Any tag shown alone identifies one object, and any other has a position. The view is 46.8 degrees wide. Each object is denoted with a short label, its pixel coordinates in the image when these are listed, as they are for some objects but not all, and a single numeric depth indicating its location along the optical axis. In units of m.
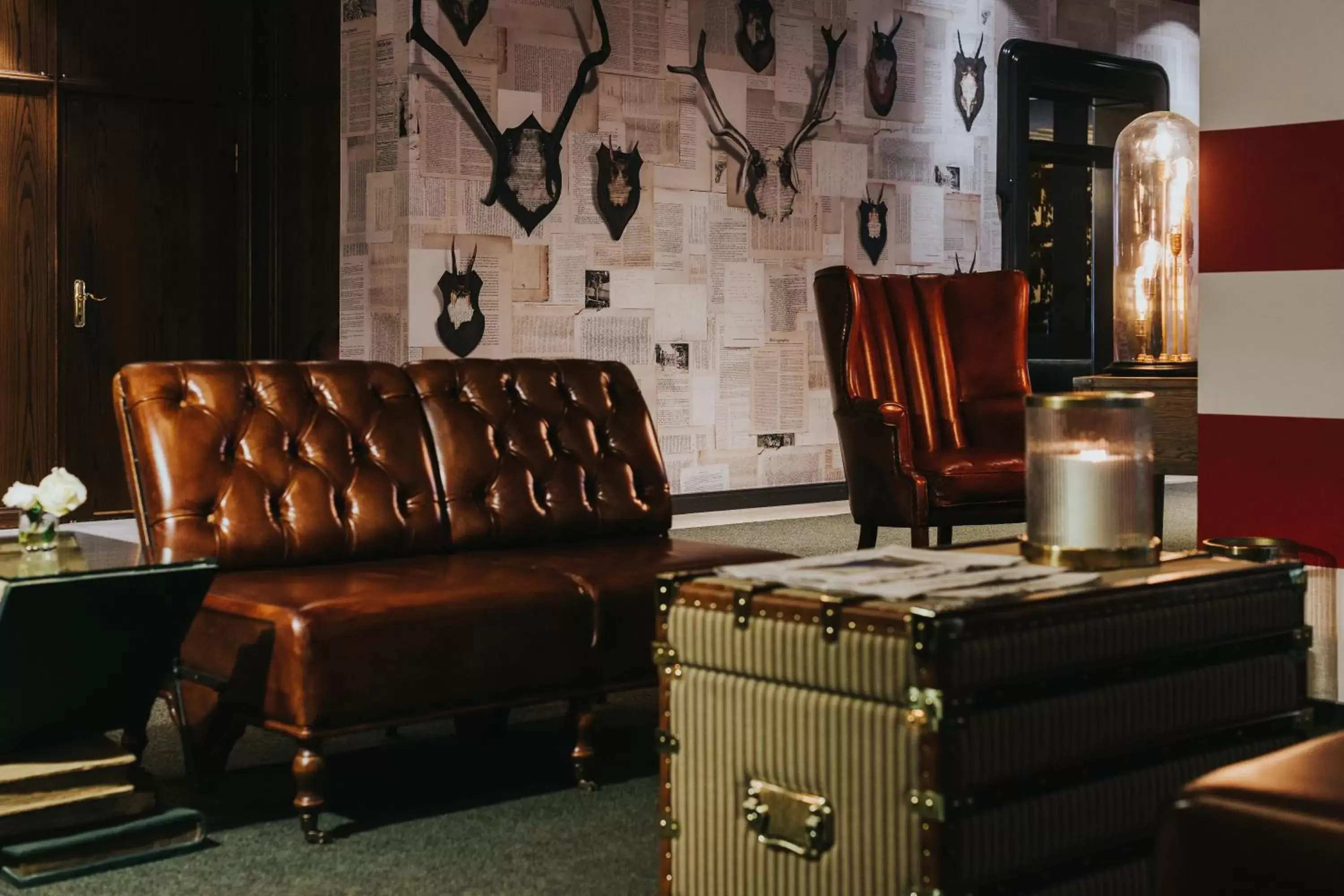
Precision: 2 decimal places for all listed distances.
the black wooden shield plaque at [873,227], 8.41
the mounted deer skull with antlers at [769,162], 7.70
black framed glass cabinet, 9.27
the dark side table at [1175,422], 3.39
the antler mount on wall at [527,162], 6.82
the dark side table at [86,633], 2.51
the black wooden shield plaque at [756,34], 7.81
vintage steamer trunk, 1.64
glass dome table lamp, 4.00
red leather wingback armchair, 4.78
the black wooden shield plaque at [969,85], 8.98
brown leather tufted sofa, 2.73
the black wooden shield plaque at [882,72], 8.45
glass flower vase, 2.80
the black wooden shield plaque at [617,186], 7.20
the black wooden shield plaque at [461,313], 6.68
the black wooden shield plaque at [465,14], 6.68
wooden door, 6.92
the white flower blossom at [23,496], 2.82
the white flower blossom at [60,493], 2.82
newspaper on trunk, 1.74
